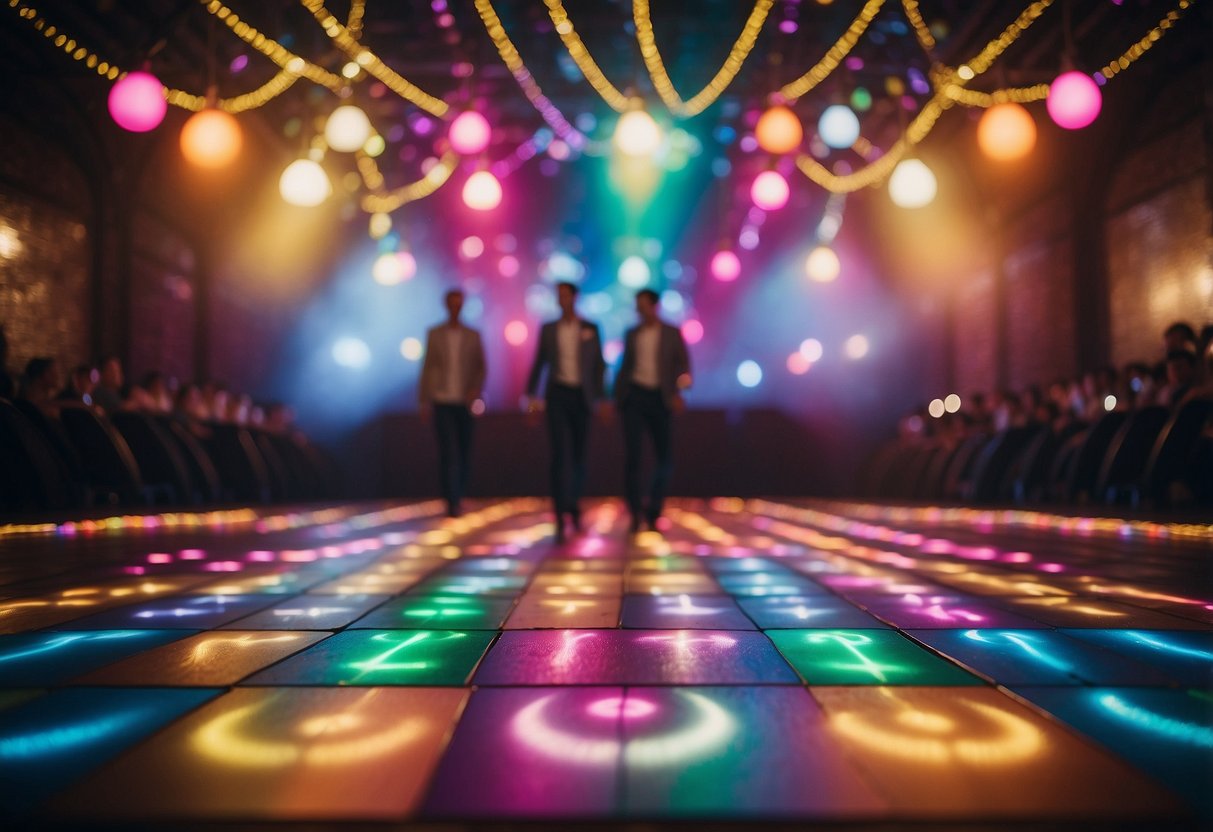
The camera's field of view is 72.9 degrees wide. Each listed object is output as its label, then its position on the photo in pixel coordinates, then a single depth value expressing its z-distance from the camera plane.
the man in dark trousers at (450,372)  6.35
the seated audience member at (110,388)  7.64
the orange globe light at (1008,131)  5.51
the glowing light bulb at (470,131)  6.73
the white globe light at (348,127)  6.27
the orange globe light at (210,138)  5.54
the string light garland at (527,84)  7.61
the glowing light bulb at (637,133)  6.09
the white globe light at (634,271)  13.30
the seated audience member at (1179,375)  6.63
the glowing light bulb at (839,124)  6.73
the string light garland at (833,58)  7.11
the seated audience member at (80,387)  6.84
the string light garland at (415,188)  12.46
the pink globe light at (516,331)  18.75
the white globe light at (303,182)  6.33
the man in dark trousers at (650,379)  5.32
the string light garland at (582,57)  6.88
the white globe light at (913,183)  6.25
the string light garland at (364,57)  6.91
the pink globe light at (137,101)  5.04
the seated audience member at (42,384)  6.54
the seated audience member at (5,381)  5.75
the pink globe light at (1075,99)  5.11
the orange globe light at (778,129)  6.46
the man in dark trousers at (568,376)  5.14
